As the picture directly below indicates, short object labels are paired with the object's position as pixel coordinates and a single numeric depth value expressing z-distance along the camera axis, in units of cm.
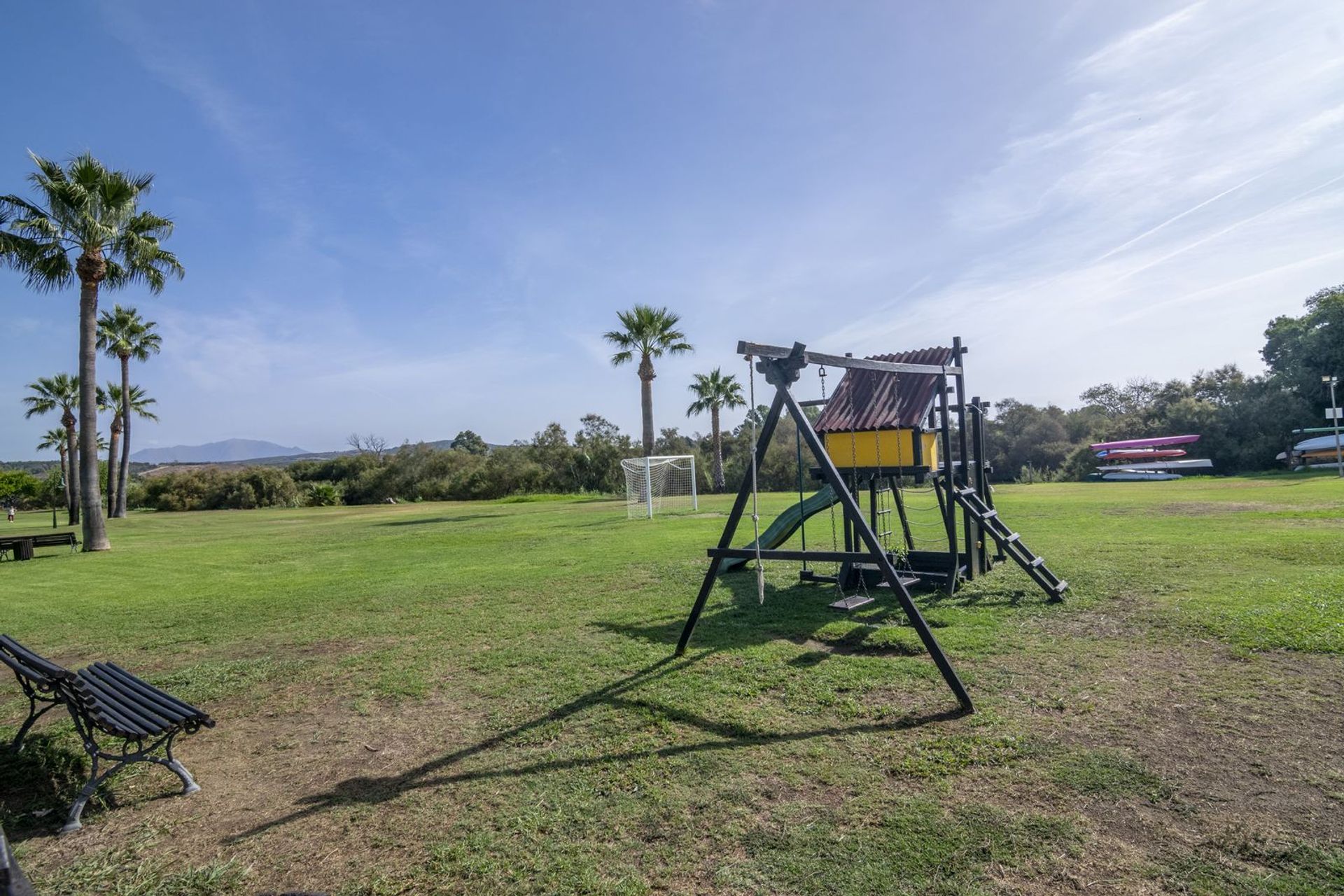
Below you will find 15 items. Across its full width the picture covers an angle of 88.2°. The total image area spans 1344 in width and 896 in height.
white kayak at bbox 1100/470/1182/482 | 3844
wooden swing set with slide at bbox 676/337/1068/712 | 827
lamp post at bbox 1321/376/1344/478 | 2922
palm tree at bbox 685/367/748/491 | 4047
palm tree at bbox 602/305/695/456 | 3431
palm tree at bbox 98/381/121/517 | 3694
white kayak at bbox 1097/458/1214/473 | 4131
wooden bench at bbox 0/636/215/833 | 353
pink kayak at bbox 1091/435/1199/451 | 4356
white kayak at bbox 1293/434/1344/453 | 3625
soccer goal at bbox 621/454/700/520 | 2414
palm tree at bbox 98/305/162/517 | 3350
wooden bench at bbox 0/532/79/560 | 1648
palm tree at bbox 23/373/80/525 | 3647
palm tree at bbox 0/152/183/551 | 1780
